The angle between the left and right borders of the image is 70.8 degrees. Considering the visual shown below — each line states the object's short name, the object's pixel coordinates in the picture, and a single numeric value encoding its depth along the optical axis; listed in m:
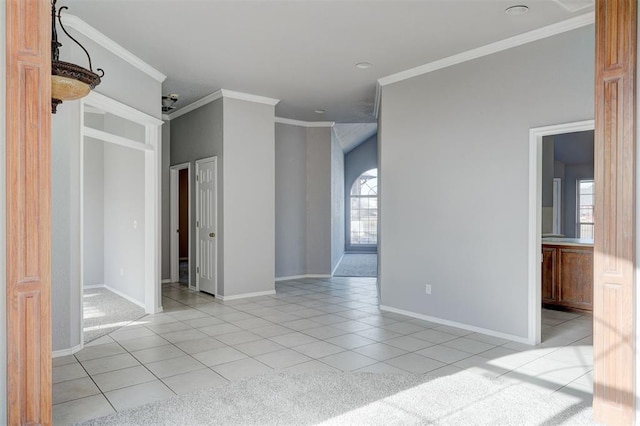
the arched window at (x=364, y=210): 14.20
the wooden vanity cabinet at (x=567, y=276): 5.41
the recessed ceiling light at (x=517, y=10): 3.61
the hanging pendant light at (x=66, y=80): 2.64
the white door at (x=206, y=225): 6.52
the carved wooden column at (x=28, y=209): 2.18
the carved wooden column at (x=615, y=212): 2.52
